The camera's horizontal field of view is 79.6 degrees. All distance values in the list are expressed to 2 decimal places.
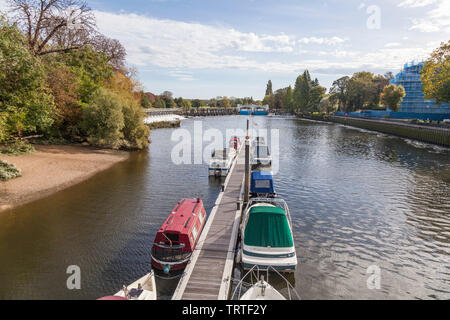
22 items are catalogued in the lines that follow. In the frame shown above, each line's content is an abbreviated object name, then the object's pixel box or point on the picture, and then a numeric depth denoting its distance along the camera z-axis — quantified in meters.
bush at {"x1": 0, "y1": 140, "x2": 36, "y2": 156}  34.38
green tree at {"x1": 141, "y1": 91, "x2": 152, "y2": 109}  141.00
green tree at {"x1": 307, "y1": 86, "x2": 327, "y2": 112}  161.12
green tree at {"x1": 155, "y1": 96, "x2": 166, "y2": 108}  168.40
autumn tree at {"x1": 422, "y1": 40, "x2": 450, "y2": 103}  59.63
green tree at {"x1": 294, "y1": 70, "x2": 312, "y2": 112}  161.62
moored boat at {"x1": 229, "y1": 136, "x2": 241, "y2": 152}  48.35
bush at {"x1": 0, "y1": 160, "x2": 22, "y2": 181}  27.69
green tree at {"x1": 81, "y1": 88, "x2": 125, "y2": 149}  44.78
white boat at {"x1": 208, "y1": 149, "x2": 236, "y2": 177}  34.50
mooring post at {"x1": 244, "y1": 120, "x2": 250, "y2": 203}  24.47
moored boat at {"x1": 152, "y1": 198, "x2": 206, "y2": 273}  15.35
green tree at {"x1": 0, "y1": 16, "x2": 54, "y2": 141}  25.34
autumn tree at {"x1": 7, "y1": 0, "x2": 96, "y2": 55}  35.94
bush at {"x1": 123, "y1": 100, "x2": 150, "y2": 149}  50.00
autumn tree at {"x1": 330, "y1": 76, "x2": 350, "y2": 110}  141.00
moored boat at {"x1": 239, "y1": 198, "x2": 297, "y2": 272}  15.11
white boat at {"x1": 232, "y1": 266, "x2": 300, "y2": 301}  11.31
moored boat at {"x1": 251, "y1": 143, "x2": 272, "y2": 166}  37.22
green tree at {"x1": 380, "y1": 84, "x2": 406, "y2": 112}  102.16
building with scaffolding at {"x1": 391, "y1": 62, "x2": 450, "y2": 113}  109.90
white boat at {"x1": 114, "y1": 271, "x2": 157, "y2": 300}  11.94
